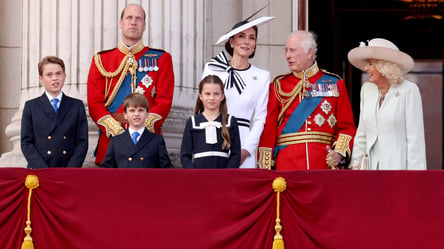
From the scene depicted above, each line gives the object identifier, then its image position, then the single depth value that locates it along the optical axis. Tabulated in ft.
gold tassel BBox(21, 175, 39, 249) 53.52
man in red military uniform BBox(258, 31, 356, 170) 63.05
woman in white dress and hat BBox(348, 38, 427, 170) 59.62
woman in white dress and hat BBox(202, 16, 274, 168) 63.82
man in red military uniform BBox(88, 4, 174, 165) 63.51
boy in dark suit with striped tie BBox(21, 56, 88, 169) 60.23
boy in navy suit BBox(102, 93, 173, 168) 59.41
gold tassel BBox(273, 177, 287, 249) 54.13
